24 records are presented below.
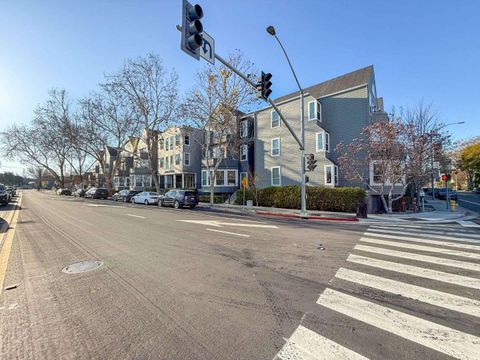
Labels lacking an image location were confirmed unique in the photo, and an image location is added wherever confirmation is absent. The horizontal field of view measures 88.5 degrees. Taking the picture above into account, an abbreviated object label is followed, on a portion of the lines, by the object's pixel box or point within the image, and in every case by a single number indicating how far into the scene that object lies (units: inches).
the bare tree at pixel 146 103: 1184.7
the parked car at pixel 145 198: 1081.4
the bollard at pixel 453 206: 761.9
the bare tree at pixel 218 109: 960.9
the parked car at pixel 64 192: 2208.5
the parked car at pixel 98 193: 1521.9
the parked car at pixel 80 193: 1768.2
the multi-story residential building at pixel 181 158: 1503.4
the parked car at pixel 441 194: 1582.4
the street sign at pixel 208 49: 274.8
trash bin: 628.8
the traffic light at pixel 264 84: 416.8
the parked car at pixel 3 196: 853.8
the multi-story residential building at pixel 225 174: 1268.5
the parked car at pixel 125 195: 1299.2
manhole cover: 212.4
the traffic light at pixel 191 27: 236.4
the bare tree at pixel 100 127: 1352.1
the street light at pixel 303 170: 648.6
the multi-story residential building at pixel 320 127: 911.7
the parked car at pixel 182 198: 894.4
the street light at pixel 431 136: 683.7
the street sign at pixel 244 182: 916.6
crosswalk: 108.4
